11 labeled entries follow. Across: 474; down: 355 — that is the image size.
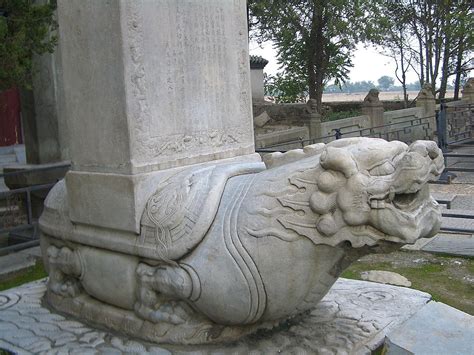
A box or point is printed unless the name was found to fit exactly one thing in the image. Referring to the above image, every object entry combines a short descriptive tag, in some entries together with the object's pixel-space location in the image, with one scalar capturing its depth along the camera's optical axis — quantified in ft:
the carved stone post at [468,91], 69.52
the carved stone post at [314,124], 52.26
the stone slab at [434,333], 9.78
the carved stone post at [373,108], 59.00
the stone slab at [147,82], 10.66
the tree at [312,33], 62.44
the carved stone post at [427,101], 65.62
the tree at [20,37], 19.07
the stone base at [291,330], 10.00
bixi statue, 8.80
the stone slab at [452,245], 19.17
